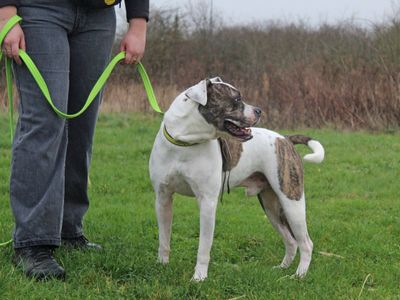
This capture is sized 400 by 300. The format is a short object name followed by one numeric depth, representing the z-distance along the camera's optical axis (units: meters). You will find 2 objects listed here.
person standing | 3.74
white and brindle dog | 4.02
